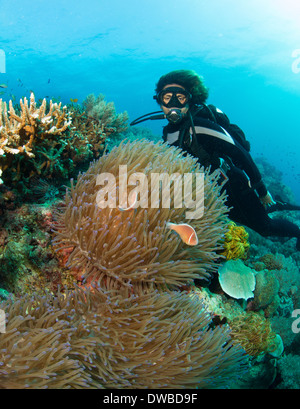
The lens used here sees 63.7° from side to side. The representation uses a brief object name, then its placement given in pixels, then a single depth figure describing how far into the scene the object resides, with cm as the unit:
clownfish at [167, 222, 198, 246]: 203
